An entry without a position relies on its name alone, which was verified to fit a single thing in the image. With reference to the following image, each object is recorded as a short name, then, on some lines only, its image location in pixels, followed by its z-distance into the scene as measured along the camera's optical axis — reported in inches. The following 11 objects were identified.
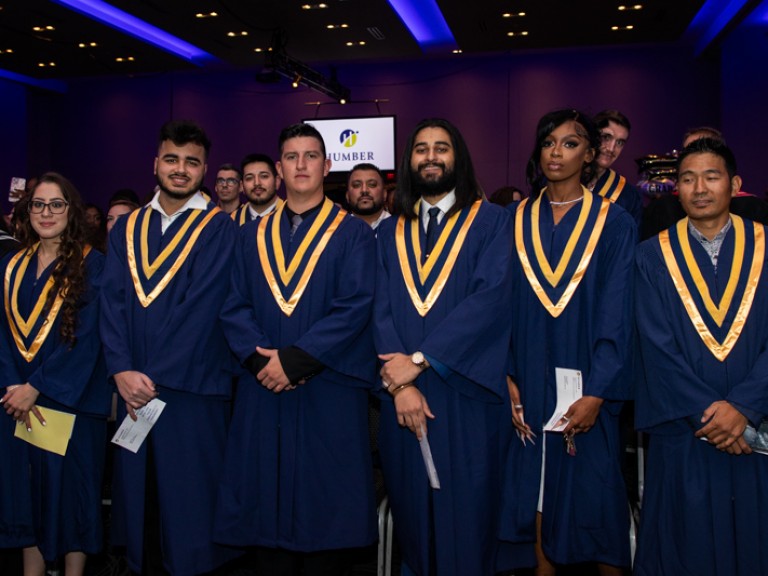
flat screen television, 483.5
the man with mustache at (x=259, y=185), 207.0
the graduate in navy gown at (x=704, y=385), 105.8
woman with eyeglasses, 126.9
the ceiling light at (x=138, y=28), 394.0
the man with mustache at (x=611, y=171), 158.2
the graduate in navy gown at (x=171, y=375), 121.3
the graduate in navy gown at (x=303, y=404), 118.6
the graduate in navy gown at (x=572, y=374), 112.6
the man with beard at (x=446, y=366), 111.5
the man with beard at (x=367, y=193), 211.9
